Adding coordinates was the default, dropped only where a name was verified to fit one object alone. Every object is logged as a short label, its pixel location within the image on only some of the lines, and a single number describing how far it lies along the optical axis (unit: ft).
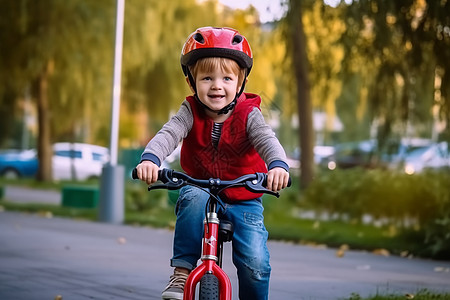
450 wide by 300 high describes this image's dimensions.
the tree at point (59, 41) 73.56
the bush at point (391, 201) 35.53
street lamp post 50.49
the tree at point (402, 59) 39.83
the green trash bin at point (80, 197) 59.06
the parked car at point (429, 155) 42.34
